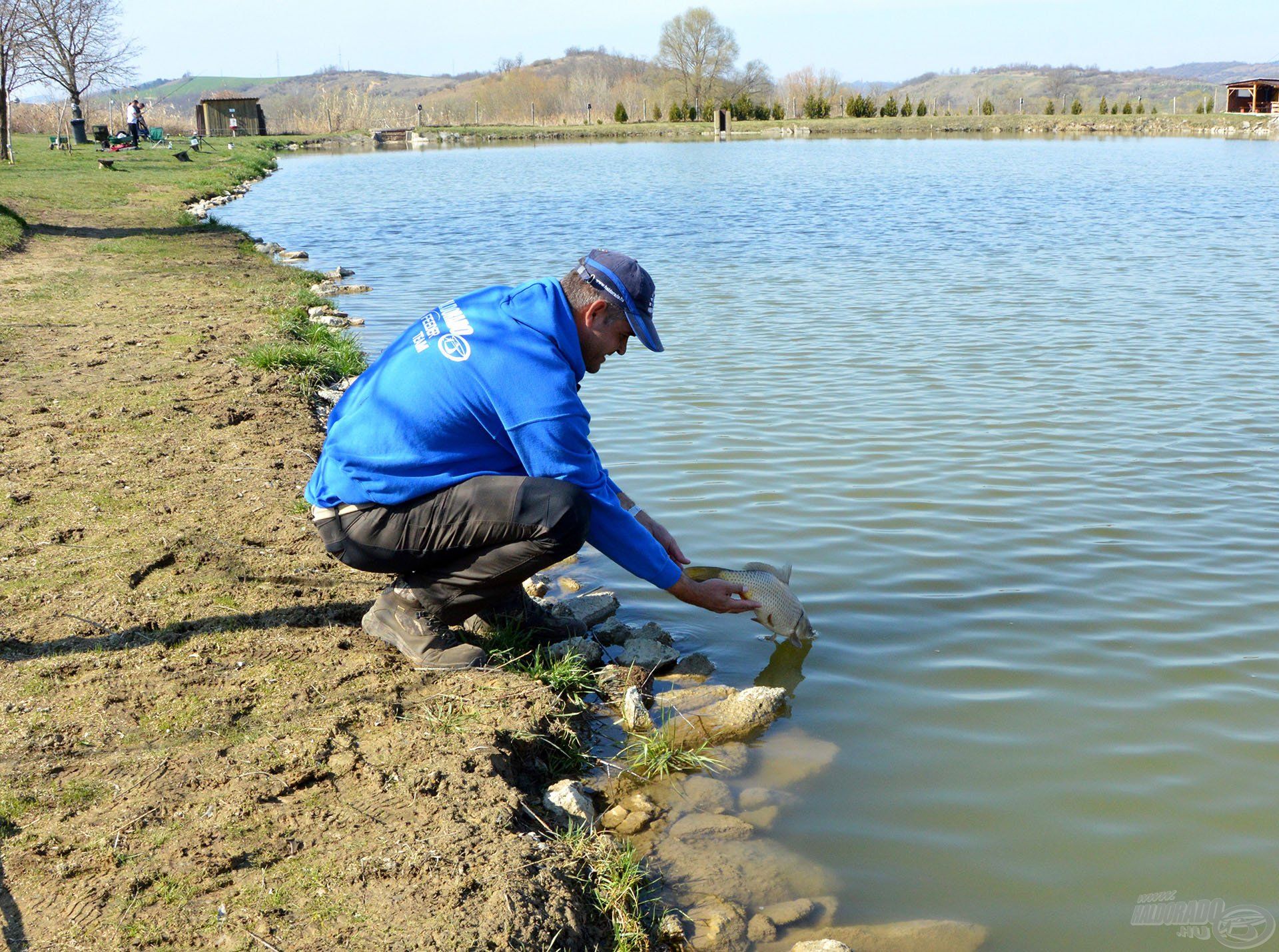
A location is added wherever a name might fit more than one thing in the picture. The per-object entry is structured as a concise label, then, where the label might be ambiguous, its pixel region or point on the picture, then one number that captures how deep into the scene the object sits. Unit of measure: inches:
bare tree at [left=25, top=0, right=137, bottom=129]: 1171.9
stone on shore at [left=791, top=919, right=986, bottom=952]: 117.8
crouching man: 136.3
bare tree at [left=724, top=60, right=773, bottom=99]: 3073.3
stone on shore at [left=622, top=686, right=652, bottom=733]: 156.1
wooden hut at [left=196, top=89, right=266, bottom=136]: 2068.2
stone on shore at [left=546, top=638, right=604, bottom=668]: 169.2
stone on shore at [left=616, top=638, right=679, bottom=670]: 173.0
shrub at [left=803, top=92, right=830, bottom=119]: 2630.4
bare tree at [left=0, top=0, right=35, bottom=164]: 836.6
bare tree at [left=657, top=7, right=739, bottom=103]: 3068.4
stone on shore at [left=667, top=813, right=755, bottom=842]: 135.9
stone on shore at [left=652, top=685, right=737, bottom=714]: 164.1
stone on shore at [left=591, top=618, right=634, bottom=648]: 183.6
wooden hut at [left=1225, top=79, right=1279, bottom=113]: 2183.8
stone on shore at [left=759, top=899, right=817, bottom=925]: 121.3
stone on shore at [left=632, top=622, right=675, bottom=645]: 184.2
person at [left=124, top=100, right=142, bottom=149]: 1411.2
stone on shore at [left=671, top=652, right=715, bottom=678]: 176.2
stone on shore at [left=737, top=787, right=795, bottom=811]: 142.9
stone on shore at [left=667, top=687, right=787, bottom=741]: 156.9
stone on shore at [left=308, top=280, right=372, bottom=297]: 523.8
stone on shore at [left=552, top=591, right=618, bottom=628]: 186.1
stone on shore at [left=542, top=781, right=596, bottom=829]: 131.6
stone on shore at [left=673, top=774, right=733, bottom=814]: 142.3
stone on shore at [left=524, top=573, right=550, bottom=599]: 204.4
